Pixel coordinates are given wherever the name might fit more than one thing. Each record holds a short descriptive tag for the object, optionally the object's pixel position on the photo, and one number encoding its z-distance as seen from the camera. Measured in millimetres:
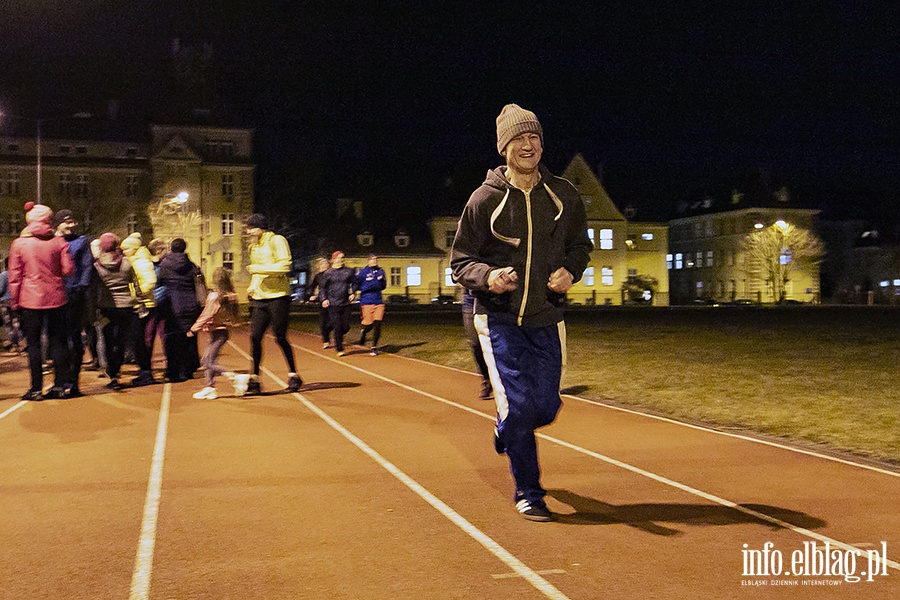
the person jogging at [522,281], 5773
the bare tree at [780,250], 82938
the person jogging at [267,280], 11906
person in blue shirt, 19922
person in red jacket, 11398
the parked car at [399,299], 77688
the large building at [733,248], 88000
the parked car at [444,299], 77625
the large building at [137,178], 70562
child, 12102
